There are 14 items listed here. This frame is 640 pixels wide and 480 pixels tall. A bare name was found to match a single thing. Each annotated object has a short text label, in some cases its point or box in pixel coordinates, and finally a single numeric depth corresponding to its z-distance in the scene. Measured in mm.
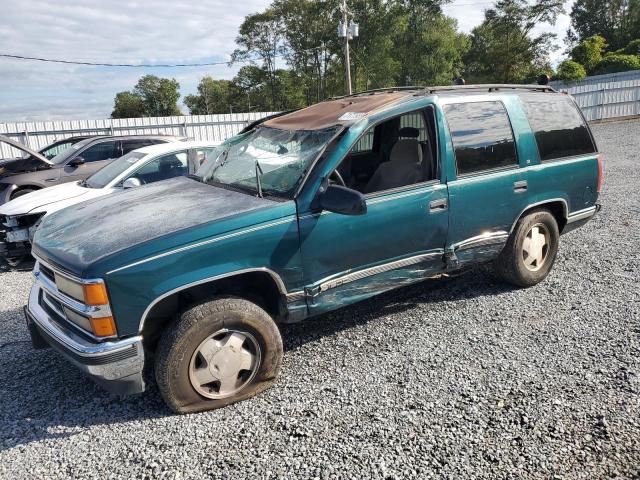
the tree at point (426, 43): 40594
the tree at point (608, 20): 50188
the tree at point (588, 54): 34812
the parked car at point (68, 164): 8219
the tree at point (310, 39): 44688
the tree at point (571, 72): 26484
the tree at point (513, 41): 38594
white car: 6309
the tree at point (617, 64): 30984
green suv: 2943
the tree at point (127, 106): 78625
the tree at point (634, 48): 37625
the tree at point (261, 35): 46719
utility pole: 23781
